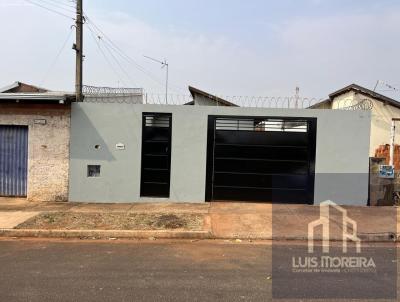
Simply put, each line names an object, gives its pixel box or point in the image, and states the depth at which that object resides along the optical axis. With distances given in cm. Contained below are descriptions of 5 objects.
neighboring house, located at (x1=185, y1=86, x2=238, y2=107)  1957
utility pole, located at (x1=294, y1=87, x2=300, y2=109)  1099
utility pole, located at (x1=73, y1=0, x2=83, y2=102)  1237
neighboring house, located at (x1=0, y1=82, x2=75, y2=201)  1134
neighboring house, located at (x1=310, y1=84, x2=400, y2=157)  2072
